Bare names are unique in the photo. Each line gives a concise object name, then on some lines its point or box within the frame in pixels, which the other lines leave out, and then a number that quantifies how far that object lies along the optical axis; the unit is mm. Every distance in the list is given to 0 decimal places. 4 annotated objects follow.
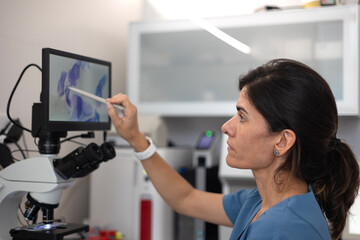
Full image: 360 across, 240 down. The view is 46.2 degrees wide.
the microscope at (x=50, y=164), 994
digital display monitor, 995
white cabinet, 1611
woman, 908
